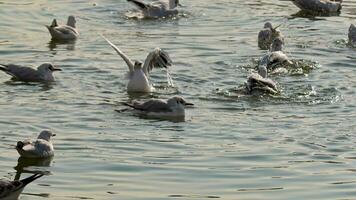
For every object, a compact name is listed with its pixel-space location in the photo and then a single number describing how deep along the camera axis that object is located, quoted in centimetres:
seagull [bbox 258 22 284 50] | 2128
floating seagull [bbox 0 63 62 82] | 1789
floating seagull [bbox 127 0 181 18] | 2381
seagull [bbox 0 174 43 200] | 1150
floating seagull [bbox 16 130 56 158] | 1333
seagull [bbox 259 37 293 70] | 1916
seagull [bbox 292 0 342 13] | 2536
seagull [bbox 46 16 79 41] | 2123
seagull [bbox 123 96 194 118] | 1588
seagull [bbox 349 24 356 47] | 2155
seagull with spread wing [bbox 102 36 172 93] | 1755
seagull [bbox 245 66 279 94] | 1702
